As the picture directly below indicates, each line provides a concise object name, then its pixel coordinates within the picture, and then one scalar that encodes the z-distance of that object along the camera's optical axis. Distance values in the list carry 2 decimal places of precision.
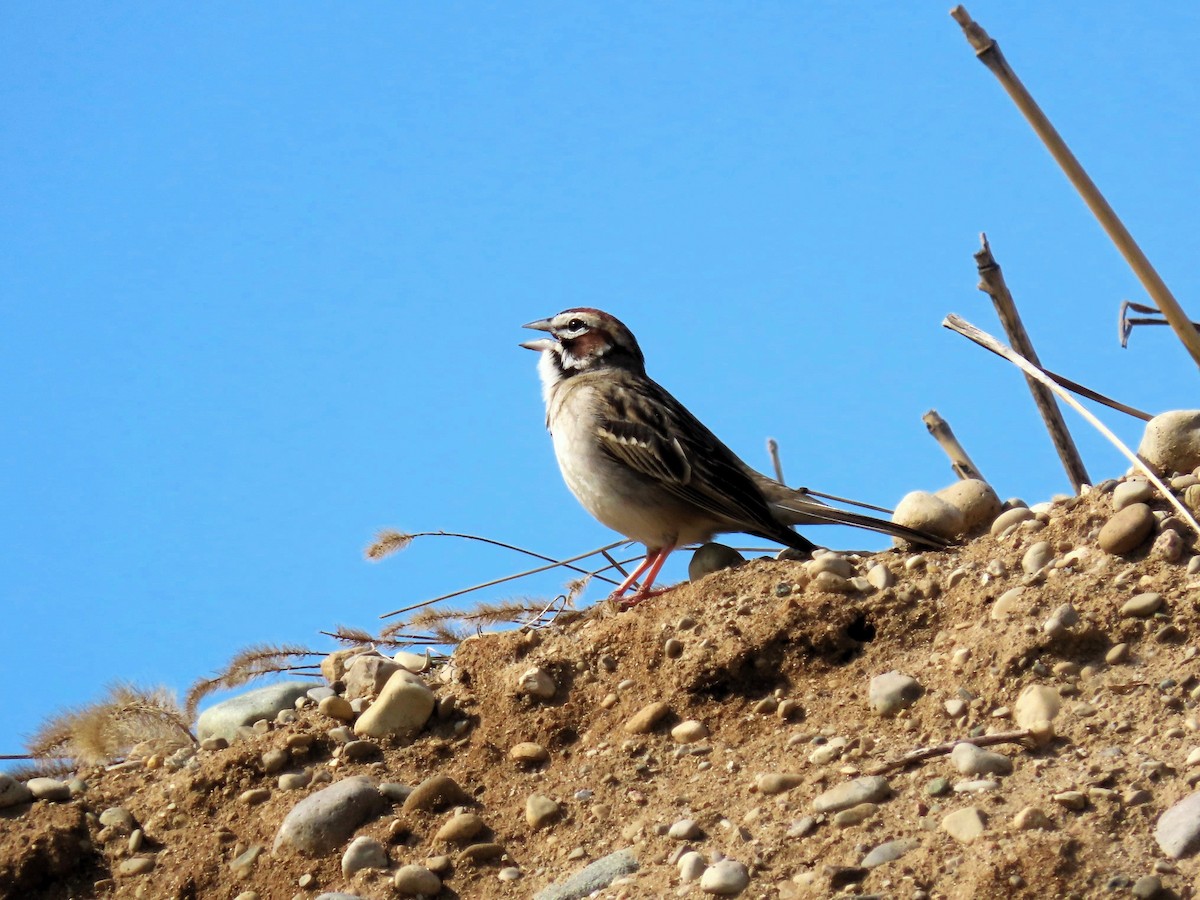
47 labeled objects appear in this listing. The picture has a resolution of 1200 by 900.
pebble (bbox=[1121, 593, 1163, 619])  9.62
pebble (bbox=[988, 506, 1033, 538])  11.54
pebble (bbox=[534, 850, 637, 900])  8.46
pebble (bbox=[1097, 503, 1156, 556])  10.24
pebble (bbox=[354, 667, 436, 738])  10.88
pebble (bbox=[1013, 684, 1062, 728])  8.95
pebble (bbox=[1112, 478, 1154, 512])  10.65
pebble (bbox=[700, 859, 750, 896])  7.95
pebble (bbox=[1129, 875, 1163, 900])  7.29
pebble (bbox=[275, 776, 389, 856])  9.72
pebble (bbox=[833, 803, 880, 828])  8.32
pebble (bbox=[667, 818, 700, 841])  8.67
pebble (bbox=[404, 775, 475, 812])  9.81
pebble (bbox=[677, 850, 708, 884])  8.19
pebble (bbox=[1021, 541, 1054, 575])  10.52
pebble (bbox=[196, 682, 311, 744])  12.05
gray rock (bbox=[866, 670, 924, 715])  9.55
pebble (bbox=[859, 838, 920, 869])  7.89
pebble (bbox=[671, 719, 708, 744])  9.93
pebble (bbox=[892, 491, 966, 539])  12.09
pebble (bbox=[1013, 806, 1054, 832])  7.84
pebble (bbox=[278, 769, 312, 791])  10.58
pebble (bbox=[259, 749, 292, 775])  10.79
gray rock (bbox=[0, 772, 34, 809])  11.13
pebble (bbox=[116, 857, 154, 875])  10.23
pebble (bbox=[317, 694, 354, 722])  11.27
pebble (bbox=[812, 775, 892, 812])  8.48
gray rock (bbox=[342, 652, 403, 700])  11.66
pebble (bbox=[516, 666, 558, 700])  10.77
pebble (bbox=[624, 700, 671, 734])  10.14
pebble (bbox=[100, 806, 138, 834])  10.75
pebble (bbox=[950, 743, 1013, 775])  8.55
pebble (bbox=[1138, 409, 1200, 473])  11.46
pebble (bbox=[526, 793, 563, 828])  9.43
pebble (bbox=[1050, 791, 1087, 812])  8.00
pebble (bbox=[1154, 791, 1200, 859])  7.57
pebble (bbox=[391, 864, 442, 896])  9.01
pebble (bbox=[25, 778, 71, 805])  11.27
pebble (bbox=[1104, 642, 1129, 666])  9.42
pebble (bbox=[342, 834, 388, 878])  9.37
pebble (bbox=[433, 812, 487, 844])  9.44
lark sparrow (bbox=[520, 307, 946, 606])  14.27
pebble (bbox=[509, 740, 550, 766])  10.25
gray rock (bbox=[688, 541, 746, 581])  12.54
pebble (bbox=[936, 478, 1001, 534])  12.23
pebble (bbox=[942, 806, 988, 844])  7.88
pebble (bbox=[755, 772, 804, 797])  8.94
